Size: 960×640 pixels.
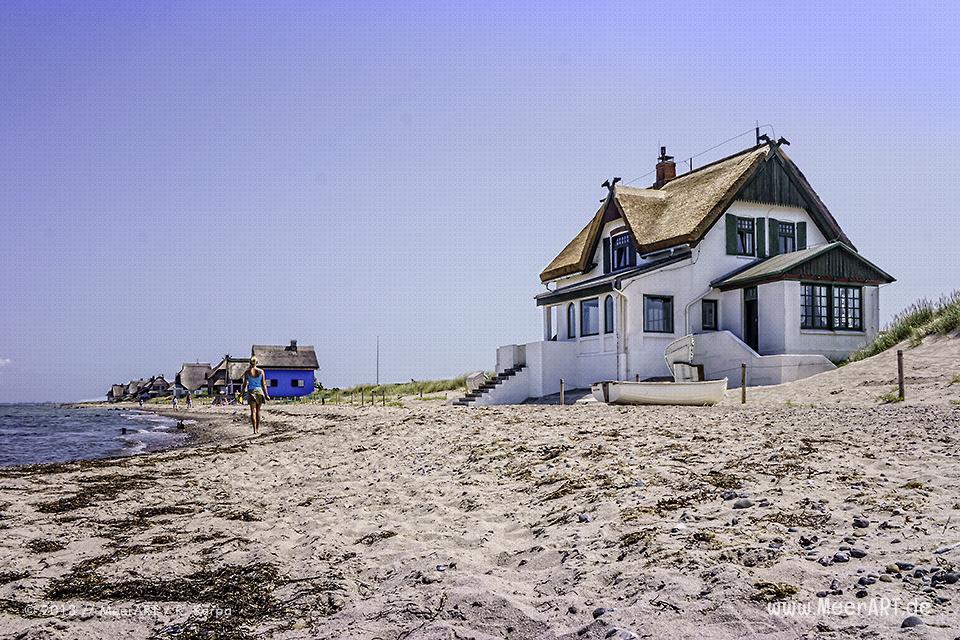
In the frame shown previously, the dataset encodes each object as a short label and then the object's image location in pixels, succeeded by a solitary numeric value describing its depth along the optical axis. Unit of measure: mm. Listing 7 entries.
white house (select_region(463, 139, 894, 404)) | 24031
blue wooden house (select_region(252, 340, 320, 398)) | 71250
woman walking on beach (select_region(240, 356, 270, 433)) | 18375
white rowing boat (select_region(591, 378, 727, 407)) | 17703
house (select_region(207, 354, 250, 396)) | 76125
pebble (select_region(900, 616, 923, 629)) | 3458
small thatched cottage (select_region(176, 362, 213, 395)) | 92625
